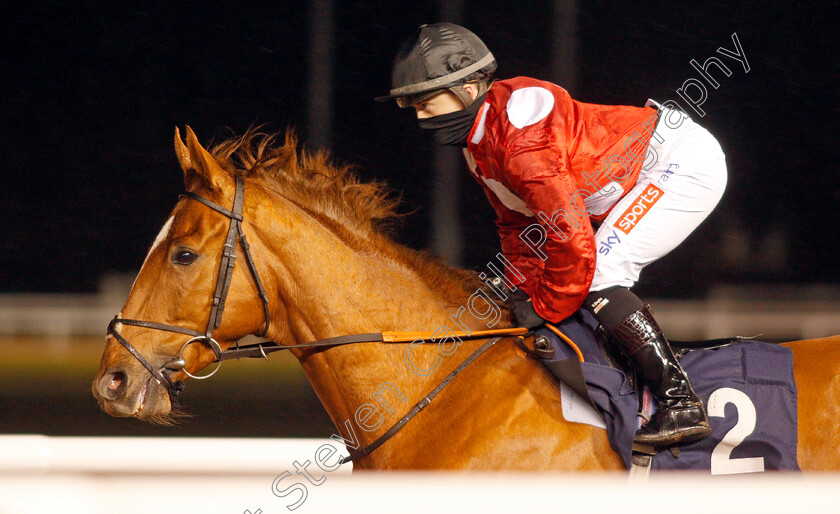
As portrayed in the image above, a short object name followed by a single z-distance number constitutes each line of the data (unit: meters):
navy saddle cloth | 22.73
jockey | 22.74
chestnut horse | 22.76
